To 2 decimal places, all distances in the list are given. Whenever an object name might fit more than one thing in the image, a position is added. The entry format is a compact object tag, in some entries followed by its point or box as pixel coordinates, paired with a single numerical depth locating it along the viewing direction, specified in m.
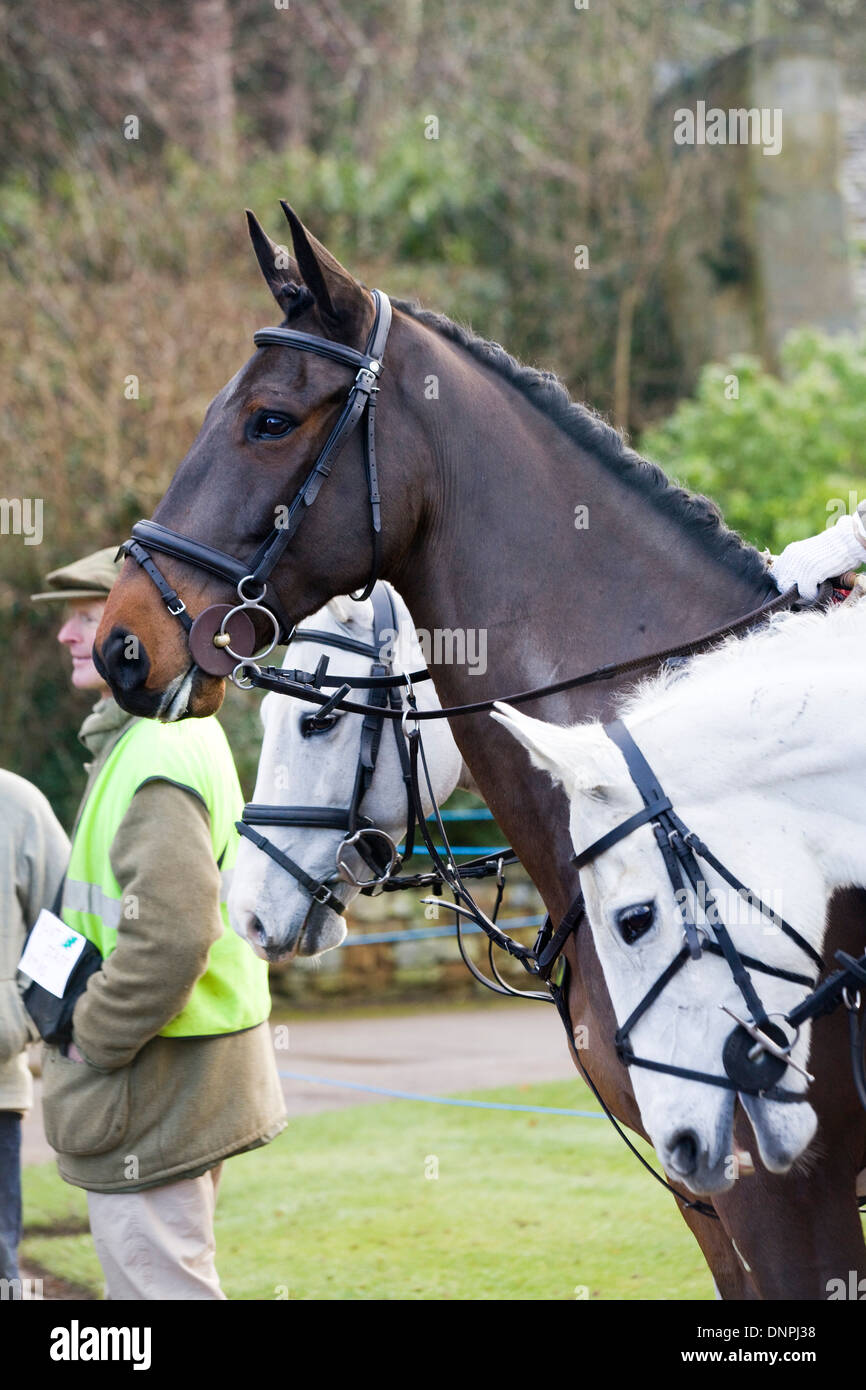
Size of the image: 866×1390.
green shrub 11.43
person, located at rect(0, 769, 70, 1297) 4.42
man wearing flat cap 3.73
